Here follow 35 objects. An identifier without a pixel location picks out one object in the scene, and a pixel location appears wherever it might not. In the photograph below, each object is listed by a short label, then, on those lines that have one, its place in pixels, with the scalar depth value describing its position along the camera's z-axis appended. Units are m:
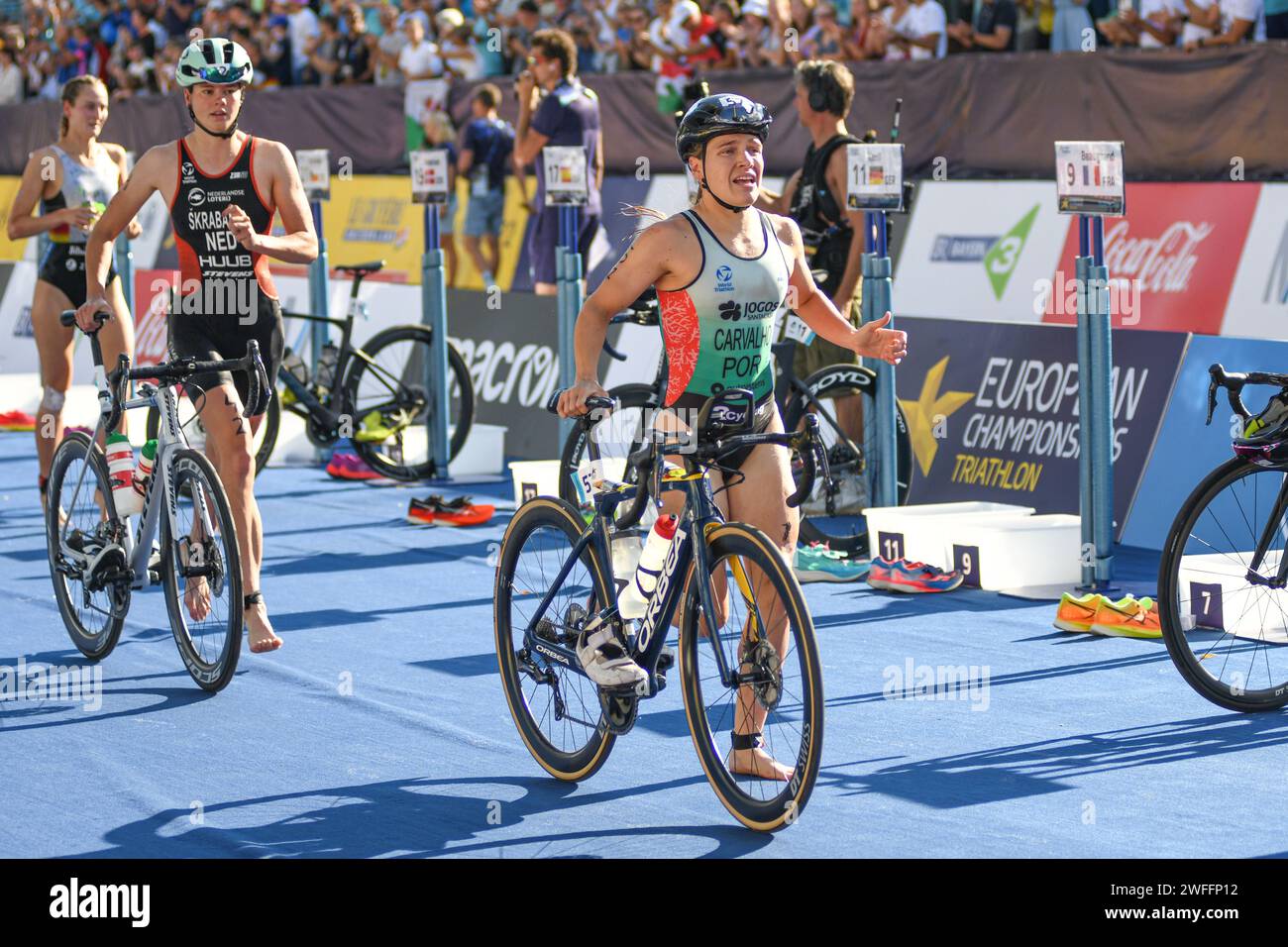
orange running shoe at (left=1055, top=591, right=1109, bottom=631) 8.34
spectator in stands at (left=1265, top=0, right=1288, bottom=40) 12.45
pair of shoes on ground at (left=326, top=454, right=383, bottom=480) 13.15
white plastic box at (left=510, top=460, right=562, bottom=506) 11.19
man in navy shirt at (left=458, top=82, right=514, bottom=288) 17.14
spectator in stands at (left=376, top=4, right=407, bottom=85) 20.59
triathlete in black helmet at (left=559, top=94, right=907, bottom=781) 5.81
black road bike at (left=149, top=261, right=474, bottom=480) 12.00
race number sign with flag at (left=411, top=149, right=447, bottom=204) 12.34
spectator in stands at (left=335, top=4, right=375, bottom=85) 21.23
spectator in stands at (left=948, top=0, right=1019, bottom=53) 14.39
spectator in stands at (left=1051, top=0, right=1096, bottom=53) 14.14
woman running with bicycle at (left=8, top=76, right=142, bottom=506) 10.40
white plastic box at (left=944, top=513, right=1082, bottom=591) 9.20
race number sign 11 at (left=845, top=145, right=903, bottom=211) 9.41
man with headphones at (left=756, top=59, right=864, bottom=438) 10.15
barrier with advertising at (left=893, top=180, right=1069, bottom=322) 13.04
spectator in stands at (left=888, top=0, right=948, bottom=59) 15.10
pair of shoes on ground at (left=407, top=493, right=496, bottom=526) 11.27
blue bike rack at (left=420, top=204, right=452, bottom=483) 12.55
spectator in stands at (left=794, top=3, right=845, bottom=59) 15.52
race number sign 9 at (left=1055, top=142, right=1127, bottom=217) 8.61
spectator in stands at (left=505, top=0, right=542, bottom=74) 18.33
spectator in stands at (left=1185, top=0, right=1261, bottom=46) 12.70
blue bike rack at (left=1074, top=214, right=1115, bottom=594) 8.76
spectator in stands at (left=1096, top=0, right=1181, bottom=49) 13.36
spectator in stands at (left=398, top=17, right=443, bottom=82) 19.52
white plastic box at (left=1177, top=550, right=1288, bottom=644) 7.79
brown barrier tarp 12.35
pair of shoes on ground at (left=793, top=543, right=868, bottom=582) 9.66
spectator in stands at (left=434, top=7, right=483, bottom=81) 19.22
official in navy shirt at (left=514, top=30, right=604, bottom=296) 14.59
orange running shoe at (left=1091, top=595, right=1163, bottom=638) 8.20
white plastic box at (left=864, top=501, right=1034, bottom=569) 9.45
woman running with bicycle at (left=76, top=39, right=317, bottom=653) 7.72
